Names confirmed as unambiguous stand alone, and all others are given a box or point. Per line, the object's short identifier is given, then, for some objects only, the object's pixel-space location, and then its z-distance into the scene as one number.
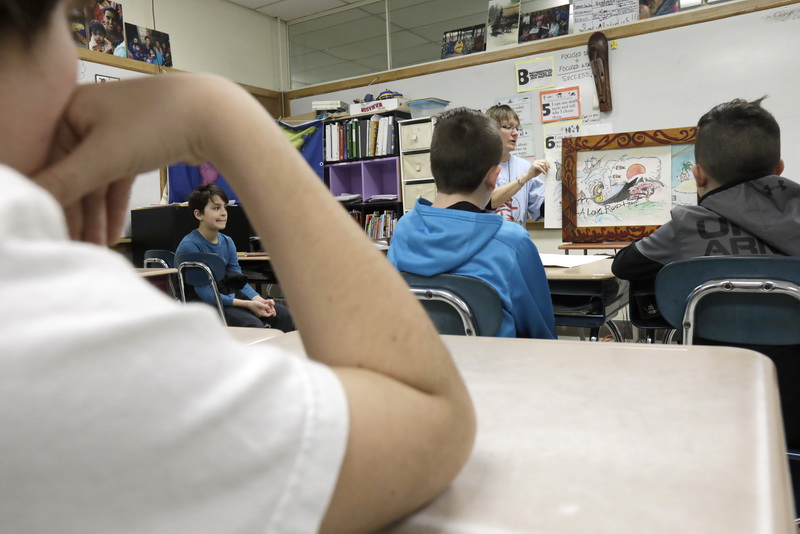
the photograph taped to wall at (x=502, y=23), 5.63
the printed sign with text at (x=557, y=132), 5.32
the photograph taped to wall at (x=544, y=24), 5.37
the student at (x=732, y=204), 1.67
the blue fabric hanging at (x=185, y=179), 6.06
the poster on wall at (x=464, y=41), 5.86
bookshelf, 5.99
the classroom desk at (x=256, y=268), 4.57
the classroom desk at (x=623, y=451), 0.31
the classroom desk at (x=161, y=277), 3.05
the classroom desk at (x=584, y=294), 2.07
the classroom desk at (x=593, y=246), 3.73
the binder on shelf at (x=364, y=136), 6.09
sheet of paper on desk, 2.29
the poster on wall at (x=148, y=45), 5.84
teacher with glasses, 3.26
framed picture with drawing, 3.85
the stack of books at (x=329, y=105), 6.44
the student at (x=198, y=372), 0.22
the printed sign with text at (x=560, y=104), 5.29
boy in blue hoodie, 1.64
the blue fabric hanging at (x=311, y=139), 6.41
